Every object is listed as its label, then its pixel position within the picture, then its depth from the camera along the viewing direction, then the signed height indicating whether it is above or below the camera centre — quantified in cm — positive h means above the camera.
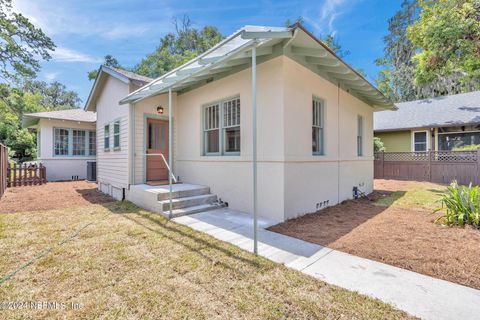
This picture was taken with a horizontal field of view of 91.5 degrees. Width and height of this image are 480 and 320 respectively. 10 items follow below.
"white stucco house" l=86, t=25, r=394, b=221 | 497 +80
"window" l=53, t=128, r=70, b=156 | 1231 +90
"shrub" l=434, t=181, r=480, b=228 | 446 -101
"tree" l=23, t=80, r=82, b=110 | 4359 +1255
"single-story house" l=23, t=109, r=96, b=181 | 1208 +92
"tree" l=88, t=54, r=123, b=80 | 2941 +1228
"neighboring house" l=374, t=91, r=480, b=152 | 1258 +178
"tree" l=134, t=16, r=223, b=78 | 2608 +1388
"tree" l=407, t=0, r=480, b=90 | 734 +396
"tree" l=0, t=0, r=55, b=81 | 1217 +633
